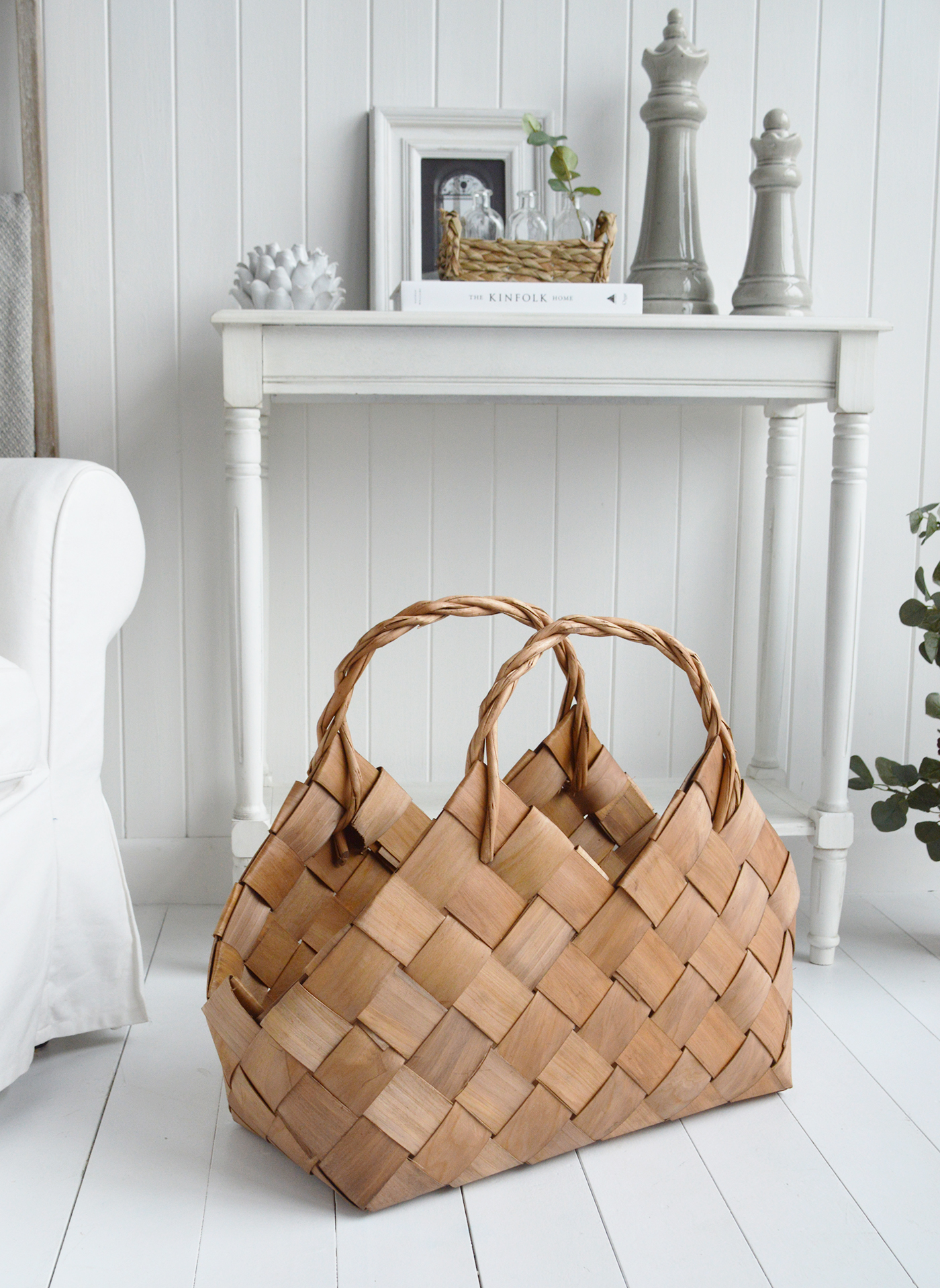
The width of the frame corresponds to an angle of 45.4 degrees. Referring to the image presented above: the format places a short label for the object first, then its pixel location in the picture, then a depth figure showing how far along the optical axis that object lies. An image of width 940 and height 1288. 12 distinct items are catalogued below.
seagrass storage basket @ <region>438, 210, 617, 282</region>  1.26
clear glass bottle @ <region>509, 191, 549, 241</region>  1.34
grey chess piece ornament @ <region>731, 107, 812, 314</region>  1.36
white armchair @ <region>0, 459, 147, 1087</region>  0.96
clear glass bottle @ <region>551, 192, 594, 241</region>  1.36
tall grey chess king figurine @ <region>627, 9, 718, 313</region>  1.37
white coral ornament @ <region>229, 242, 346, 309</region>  1.27
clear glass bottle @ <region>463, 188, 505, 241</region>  1.32
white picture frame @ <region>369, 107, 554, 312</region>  1.45
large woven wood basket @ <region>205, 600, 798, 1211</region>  0.81
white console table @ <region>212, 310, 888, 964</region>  1.21
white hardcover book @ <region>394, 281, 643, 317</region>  1.24
